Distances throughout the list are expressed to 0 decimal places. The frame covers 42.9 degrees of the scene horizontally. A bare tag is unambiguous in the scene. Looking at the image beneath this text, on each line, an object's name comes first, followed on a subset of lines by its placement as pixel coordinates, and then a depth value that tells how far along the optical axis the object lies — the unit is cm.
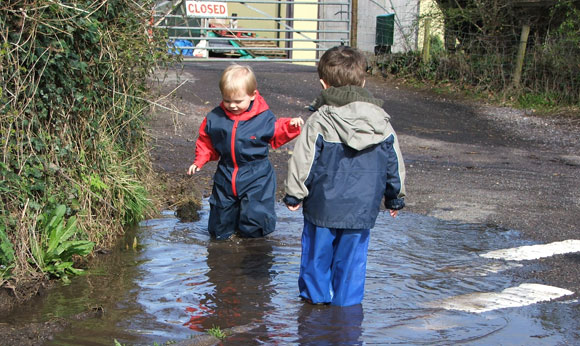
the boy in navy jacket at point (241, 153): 559
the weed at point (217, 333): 390
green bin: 1928
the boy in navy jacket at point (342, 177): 434
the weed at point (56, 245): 465
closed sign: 1811
